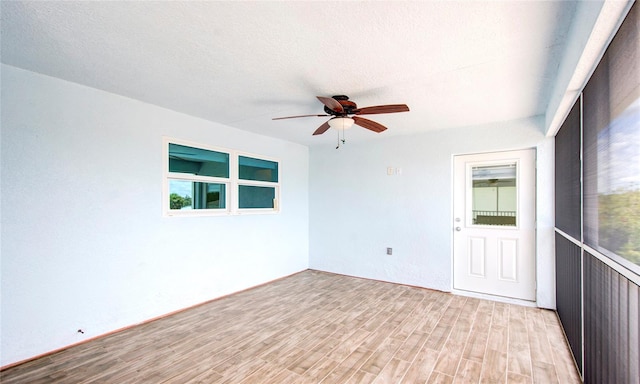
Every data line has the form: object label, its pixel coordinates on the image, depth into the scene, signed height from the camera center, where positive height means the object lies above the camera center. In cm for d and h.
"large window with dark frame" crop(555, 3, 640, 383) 125 -11
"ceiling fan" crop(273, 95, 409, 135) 264 +80
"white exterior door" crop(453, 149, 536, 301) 383 -41
